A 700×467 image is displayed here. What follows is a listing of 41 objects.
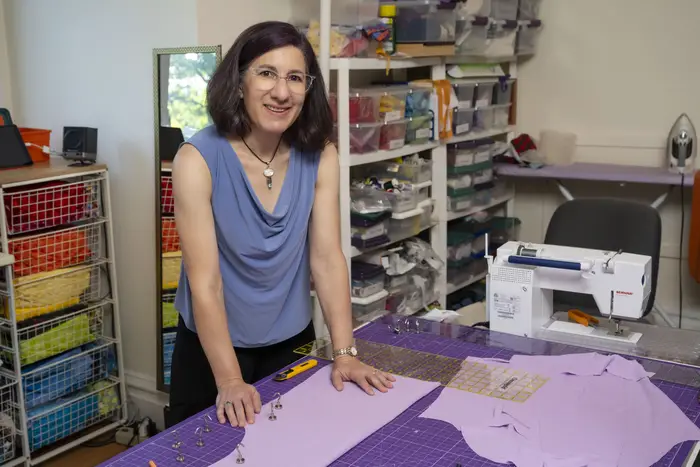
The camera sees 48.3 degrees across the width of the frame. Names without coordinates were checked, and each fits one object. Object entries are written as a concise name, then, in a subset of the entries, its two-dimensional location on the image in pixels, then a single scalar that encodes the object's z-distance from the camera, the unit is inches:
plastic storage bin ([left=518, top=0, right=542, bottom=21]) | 149.3
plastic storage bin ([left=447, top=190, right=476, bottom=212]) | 140.0
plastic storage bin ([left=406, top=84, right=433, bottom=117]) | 123.0
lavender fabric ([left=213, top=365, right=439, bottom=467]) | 52.5
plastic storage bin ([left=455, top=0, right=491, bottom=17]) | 128.7
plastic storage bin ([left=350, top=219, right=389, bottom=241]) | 115.8
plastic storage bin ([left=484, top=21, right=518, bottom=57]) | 141.6
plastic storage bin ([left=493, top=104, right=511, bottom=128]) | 152.1
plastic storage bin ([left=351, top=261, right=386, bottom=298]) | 117.8
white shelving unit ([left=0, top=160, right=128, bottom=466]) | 102.3
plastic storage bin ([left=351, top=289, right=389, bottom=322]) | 117.3
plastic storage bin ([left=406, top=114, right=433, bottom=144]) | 124.1
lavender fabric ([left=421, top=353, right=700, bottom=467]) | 52.4
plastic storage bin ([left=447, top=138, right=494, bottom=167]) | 138.9
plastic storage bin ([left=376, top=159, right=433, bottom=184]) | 124.6
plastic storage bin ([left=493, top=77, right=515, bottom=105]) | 150.0
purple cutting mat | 51.8
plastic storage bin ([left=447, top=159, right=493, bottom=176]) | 139.1
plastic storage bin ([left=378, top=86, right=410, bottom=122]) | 117.3
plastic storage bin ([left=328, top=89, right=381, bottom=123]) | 112.2
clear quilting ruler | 63.0
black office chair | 111.0
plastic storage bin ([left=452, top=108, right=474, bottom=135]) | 135.8
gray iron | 138.3
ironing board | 135.1
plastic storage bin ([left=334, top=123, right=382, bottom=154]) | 112.5
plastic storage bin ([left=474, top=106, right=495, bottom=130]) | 144.5
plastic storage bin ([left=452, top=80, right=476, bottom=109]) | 135.5
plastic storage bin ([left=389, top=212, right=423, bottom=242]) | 123.4
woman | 65.3
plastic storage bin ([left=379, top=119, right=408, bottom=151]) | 119.0
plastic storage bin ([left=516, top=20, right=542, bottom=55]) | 150.6
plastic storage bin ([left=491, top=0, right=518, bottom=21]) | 141.9
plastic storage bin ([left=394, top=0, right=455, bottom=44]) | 117.0
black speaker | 111.0
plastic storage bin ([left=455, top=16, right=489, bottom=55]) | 131.0
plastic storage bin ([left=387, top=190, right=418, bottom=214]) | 120.1
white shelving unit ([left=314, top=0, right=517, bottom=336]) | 106.8
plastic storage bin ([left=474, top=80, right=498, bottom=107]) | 143.5
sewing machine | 73.7
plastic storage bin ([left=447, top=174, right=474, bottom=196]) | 139.1
